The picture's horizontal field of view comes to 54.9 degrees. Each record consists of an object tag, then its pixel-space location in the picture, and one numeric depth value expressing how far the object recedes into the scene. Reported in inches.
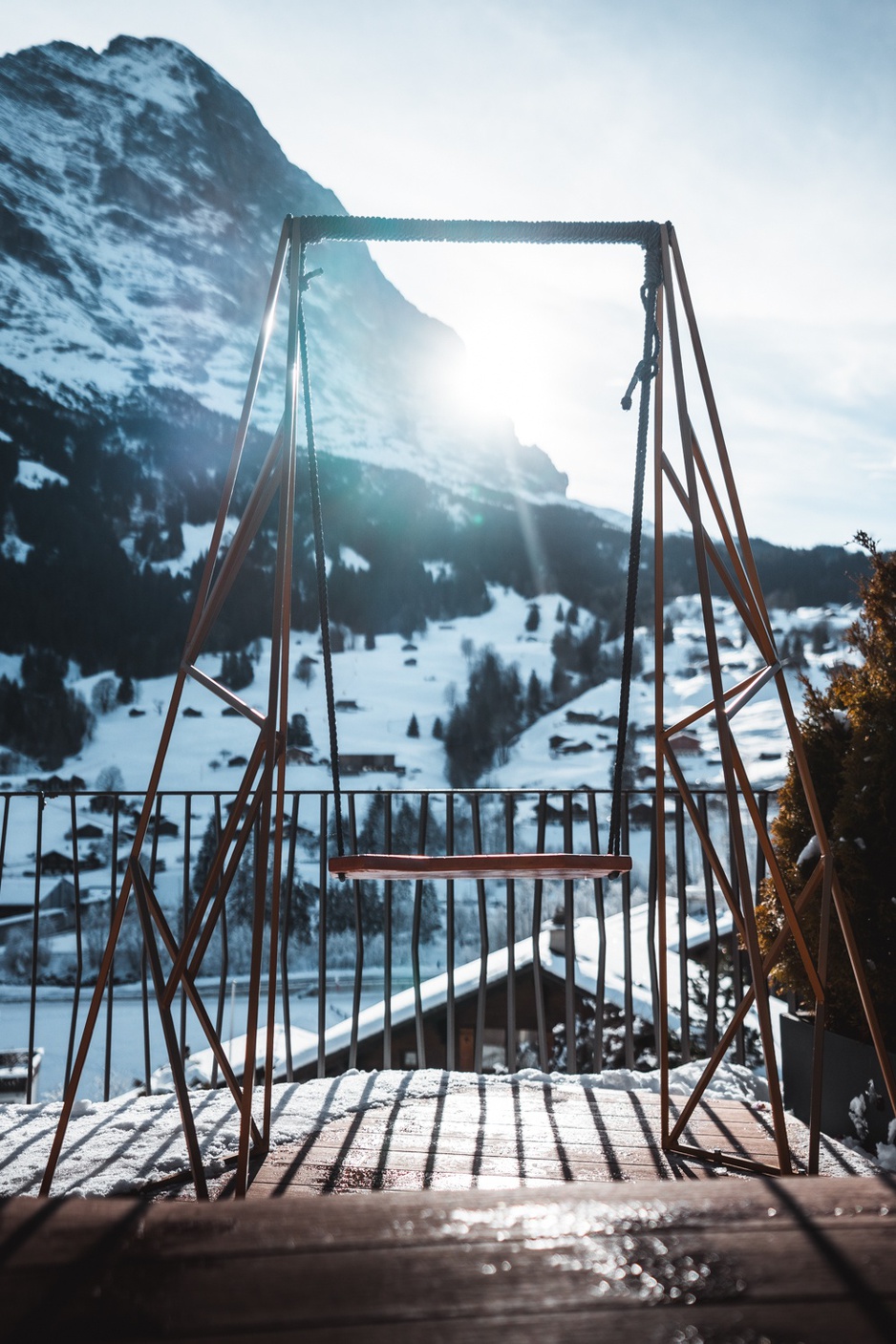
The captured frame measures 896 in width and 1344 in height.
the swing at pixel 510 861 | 77.3
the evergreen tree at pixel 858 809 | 89.4
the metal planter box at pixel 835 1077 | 85.0
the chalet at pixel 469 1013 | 306.2
